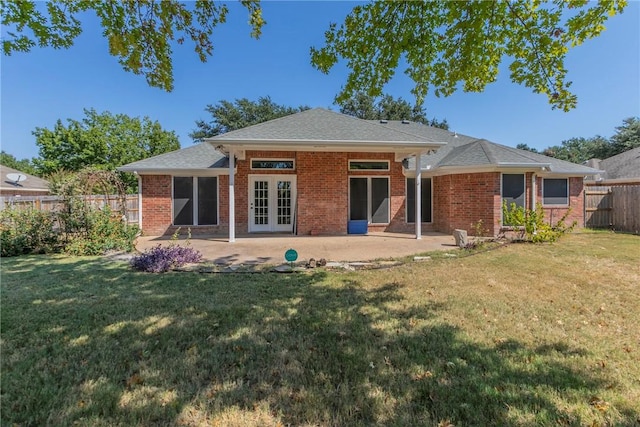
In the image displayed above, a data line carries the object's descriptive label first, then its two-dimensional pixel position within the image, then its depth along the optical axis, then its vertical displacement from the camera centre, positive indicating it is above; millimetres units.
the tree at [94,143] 25500 +6201
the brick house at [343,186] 11109 +1032
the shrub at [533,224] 8805 -381
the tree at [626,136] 30297 +7906
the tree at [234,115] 31609 +10465
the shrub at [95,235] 7733 -643
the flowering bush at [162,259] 5991 -1001
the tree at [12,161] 44206 +7870
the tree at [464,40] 3945 +2507
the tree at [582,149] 34562 +8228
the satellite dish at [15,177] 18675 +2207
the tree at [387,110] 29953 +10519
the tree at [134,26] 3988 +2653
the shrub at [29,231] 7734 -495
